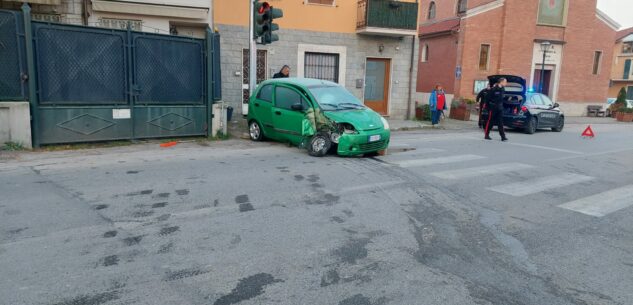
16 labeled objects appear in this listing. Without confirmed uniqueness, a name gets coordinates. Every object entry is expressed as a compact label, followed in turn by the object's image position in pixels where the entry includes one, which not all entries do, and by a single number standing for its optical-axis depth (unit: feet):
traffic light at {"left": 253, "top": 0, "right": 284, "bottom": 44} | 37.81
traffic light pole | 40.26
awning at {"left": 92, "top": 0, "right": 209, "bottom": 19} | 46.16
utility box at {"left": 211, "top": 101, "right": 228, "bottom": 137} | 39.45
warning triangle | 53.07
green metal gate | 31.45
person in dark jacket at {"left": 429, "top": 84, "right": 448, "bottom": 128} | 60.03
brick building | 86.53
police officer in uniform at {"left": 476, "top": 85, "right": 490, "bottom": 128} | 47.31
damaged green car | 30.60
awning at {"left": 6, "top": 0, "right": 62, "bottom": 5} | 41.93
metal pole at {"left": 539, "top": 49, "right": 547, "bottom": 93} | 87.29
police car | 55.21
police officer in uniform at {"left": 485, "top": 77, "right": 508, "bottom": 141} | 44.37
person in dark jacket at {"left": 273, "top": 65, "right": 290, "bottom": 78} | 44.86
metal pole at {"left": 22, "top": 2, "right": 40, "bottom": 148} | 30.07
